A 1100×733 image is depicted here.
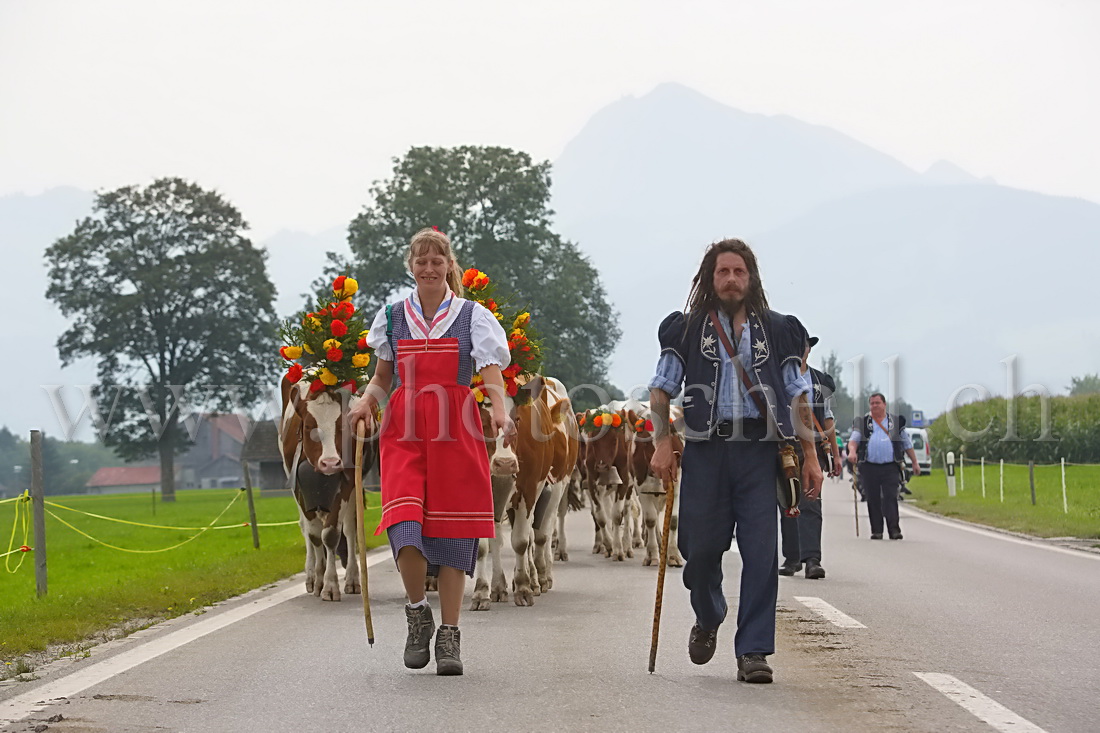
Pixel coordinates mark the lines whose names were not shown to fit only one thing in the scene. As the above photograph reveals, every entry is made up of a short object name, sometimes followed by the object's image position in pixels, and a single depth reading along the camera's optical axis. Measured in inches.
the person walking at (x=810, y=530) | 532.7
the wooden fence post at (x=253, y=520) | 784.9
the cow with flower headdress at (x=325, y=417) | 463.8
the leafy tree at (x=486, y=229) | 2399.1
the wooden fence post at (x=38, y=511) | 478.3
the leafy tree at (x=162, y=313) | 2475.4
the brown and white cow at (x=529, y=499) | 439.8
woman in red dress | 296.2
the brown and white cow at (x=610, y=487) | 662.5
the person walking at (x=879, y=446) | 743.7
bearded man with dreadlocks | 282.7
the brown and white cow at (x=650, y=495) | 603.8
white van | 2271.2
